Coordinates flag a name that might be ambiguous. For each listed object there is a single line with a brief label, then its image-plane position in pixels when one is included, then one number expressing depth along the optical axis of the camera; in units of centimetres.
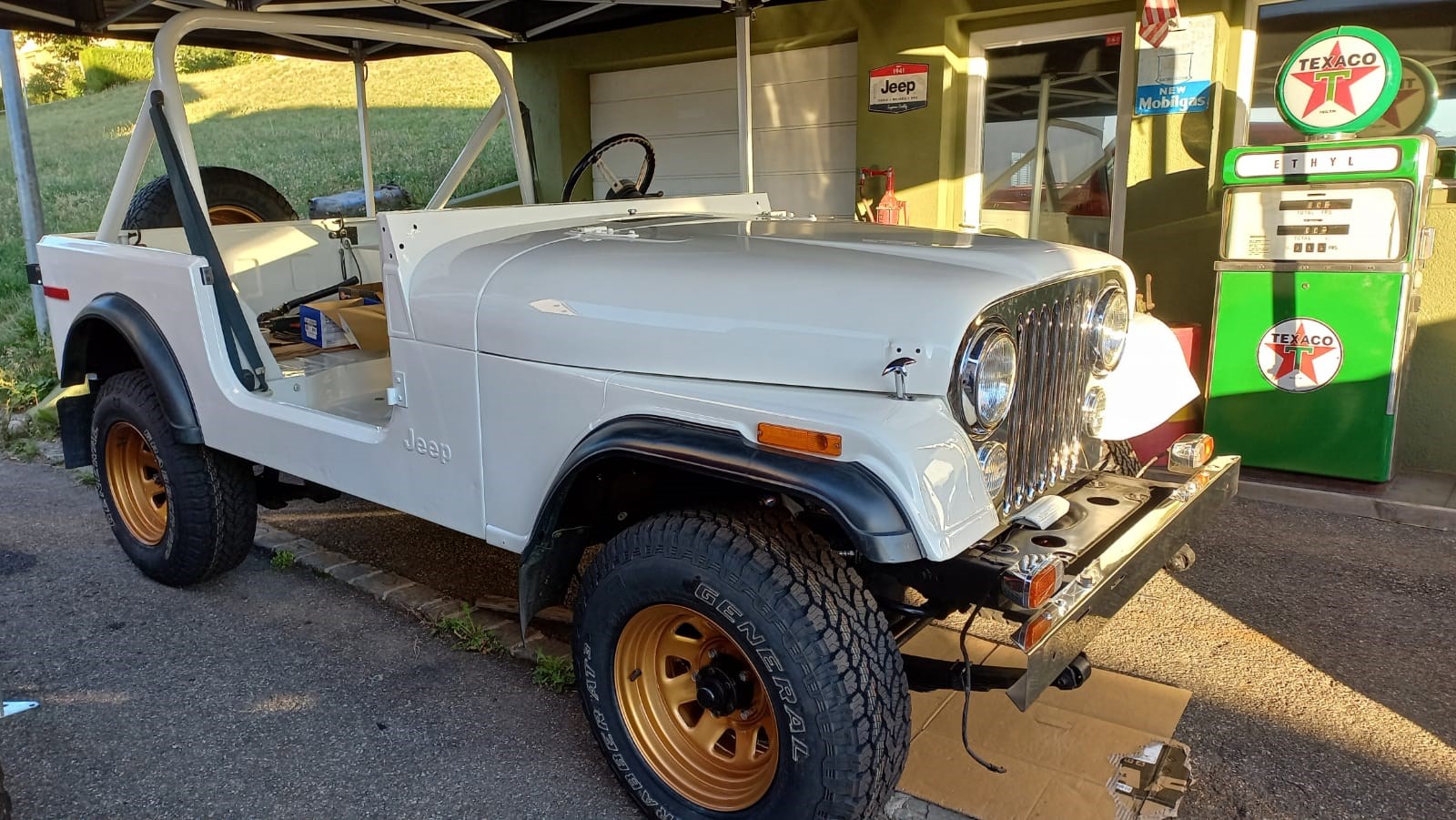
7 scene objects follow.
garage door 727
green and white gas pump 435
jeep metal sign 650
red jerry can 657
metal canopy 413
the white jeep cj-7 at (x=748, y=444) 205
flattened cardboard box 252
